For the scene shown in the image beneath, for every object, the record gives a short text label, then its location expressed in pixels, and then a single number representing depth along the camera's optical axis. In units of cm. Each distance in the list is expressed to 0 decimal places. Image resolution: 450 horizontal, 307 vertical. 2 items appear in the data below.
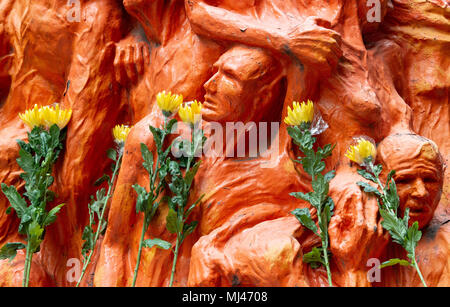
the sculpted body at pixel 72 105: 416
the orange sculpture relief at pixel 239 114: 387
